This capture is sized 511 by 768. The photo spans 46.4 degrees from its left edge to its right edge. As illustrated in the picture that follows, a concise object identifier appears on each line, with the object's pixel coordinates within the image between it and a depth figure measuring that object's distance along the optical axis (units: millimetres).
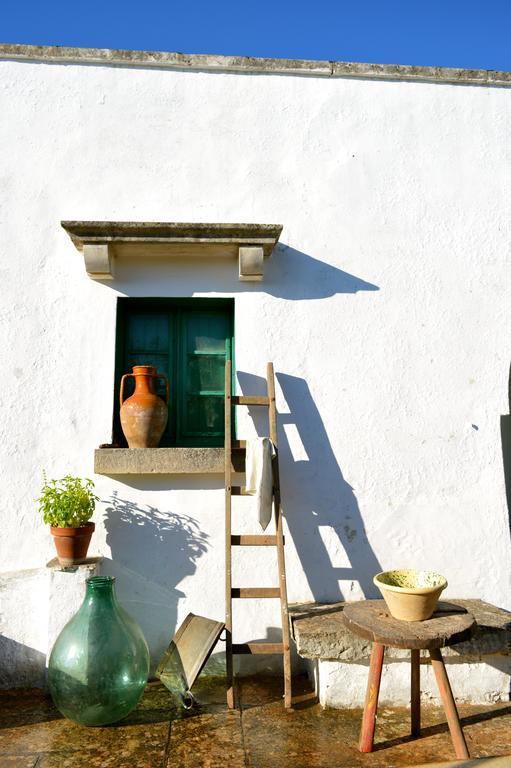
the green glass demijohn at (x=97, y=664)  3039
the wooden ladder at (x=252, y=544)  3387
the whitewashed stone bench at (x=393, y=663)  3252
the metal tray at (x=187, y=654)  3281
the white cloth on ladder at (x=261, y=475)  3578
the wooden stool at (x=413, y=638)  2664
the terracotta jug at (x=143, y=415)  3805
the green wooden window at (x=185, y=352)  4152
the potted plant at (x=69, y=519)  3557
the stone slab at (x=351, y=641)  3238
